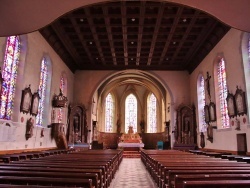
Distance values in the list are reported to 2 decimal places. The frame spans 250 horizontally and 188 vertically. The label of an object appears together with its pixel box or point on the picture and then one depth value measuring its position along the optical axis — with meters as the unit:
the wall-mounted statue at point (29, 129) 10.62
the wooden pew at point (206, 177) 3.33
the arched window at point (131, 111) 30.14
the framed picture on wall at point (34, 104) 11.18
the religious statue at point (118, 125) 28.58
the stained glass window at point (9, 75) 9.38
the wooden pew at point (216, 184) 2.79
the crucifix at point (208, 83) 14.40
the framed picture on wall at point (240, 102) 9.90
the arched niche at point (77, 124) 17.46
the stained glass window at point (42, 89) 12.90
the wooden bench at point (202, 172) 3.87
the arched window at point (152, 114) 28.50
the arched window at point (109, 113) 28.44
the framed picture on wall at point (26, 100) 10.24
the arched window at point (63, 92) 16.22
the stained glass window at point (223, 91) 12.62
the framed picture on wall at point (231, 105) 10.74
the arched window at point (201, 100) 16.45
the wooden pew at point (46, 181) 2.91
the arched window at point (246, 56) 9.97
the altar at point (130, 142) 19.77
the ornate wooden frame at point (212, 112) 13.59
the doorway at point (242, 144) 10.11
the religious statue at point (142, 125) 28.66
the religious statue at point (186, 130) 17.14
